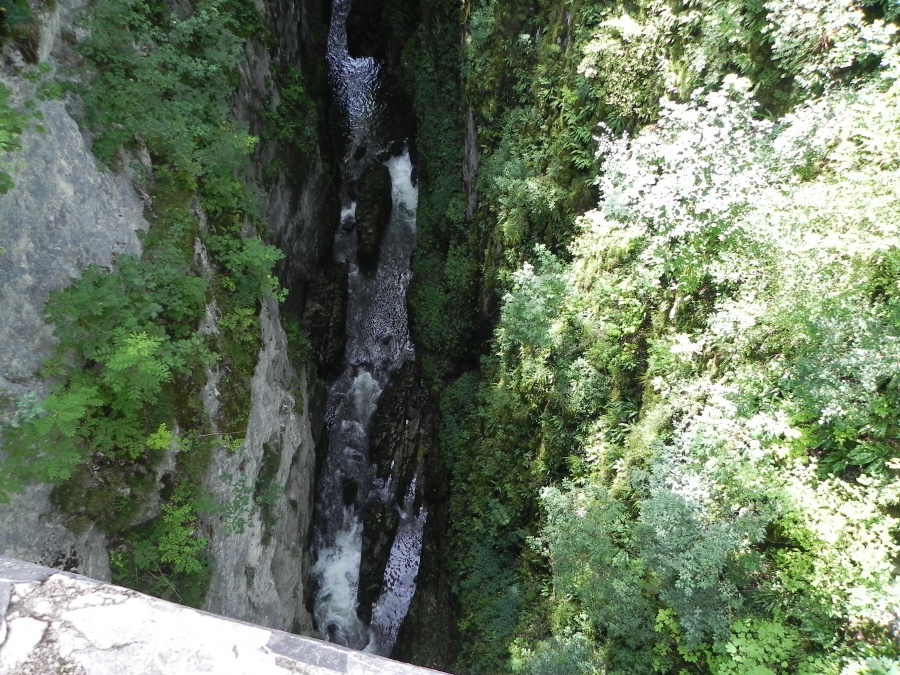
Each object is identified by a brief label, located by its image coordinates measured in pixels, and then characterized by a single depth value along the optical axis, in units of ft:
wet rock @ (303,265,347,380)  50.72
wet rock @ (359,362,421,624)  46.11
